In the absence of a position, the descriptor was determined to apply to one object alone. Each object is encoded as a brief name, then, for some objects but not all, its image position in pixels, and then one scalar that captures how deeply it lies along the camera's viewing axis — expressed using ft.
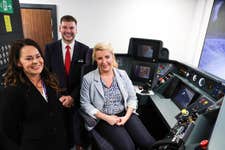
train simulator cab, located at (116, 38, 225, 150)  3.82
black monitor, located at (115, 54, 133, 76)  8.26
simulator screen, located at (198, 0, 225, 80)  8.79
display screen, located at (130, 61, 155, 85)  7.82
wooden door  10.89
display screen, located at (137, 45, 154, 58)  7.68
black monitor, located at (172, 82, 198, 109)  6.14
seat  4.65
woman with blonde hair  5.01
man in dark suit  5.85
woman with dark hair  3.39
